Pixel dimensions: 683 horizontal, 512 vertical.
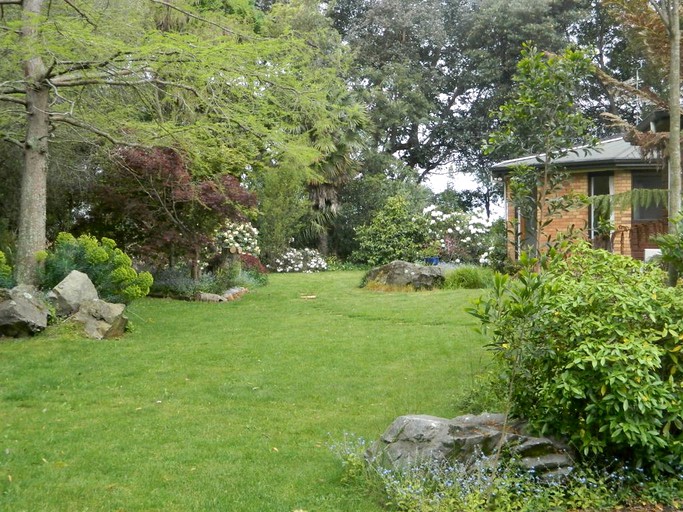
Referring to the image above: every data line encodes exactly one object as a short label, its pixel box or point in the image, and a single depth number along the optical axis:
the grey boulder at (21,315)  9.77
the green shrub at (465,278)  16.80
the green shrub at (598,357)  4.07
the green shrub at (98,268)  11.15
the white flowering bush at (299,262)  25.22
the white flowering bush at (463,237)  22.25
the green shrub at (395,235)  23.88
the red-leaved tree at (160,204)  13.82
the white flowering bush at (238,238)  17.42
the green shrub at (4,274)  10.70
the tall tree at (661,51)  6.84
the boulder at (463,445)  4.37
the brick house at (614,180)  17.66
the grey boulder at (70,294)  10.42
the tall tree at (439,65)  32.09
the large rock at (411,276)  17.27
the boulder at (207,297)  14.92
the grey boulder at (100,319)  10.16
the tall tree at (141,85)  9.84
